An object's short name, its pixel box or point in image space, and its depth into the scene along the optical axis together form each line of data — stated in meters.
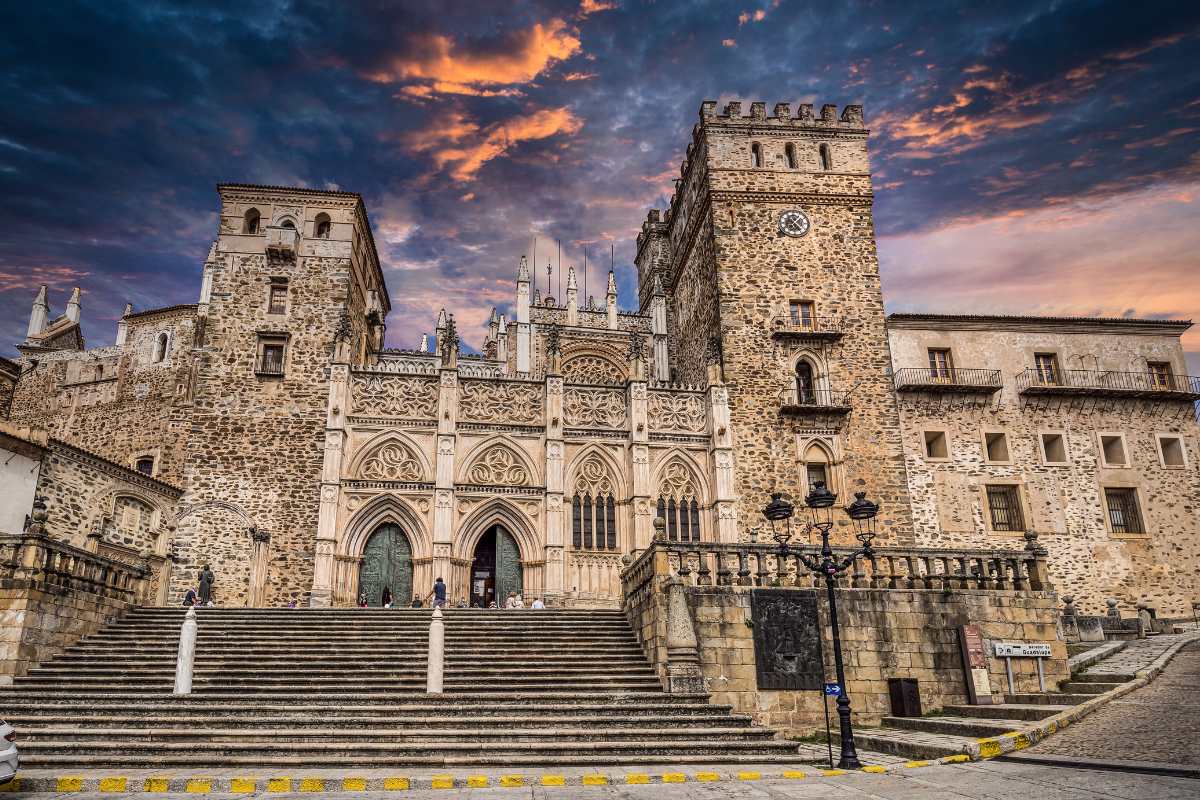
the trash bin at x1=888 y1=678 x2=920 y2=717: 16.56
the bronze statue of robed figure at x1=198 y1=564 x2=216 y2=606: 23.48
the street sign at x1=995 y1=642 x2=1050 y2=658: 17.69
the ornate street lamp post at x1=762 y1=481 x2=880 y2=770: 12.34
